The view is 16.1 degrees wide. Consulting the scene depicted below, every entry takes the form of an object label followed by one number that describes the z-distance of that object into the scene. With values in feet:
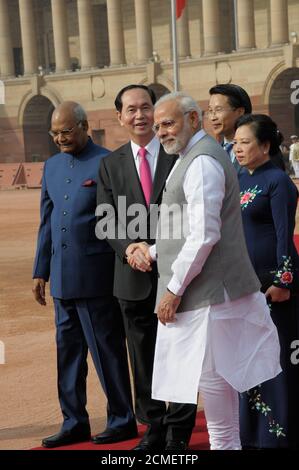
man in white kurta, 17.19
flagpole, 105.40
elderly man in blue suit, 22.17
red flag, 110.81
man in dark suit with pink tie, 20.79
